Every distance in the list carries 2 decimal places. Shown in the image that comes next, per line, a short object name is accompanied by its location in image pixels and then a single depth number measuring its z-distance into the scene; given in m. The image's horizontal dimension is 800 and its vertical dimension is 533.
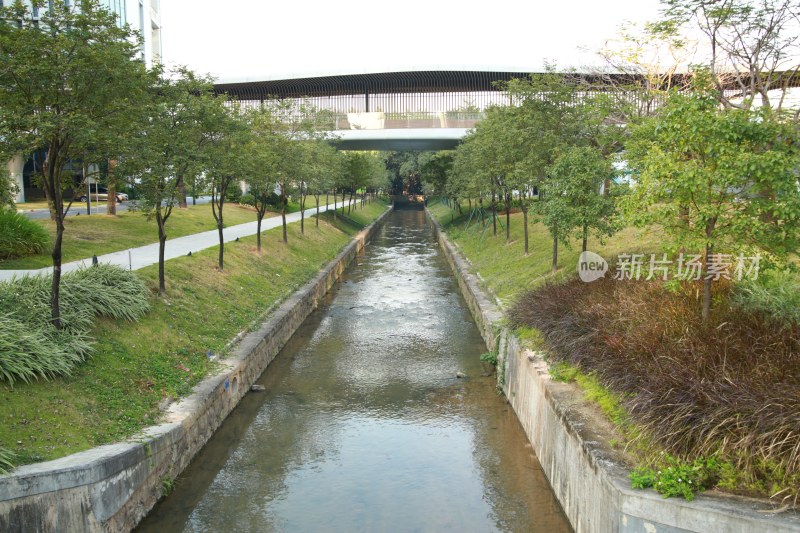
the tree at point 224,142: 17.81
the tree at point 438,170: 51.46
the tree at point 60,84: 10.09
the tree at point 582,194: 16.61
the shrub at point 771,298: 9.94
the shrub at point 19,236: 17.69
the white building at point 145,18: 51.54
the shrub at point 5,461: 7.73
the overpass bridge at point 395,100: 44.62
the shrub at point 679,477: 7.11
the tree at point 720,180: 8.88
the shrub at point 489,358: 16.78
